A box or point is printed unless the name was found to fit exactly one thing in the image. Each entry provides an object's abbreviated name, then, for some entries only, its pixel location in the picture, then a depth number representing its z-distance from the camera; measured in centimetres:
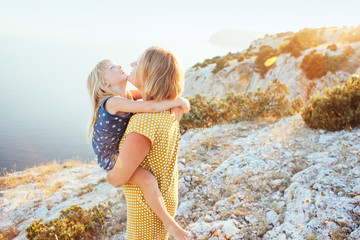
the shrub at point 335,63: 1530
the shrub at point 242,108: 935
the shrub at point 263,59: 2256
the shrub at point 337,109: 581
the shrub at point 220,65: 2718
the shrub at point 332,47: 1724
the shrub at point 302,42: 2019
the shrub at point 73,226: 384
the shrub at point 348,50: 1611
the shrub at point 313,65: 1592
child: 154
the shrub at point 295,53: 1893
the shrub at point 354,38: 1934
